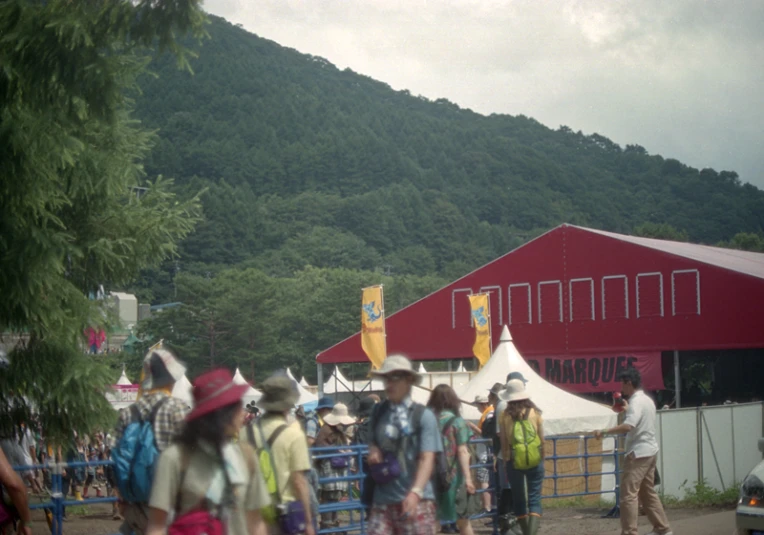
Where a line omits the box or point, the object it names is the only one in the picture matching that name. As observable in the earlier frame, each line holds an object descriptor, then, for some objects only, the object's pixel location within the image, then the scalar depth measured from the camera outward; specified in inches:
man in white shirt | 397.1
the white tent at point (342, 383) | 1734.7
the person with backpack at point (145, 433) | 237.5
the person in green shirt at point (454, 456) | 329.7
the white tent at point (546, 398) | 699.4
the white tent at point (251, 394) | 1245.4
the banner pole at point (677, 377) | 1239.5
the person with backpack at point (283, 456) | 232.7
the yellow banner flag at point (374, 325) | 1089.4
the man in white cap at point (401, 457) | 247.4
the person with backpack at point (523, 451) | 391.5
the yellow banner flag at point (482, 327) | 1218.6
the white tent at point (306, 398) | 1395.2
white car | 343.3
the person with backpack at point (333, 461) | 450.3
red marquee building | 1278.3
